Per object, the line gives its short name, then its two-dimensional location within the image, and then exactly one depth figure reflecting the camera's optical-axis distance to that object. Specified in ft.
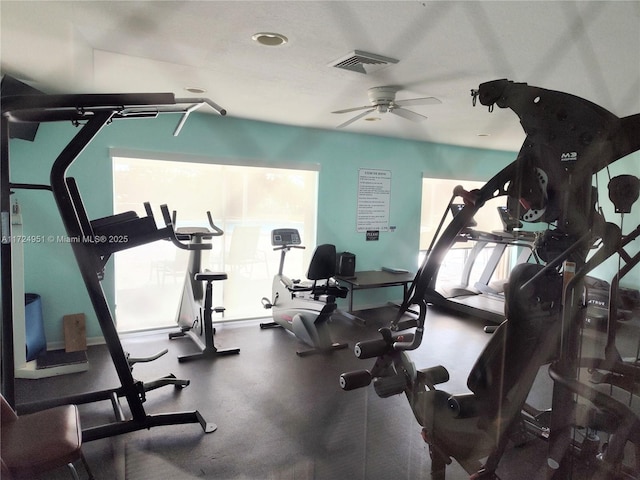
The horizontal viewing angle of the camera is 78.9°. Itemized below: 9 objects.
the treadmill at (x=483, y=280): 15.40
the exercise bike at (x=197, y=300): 11.25
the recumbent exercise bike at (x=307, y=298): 11.95
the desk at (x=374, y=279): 14.69
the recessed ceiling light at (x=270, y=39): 6.52
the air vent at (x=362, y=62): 7.23
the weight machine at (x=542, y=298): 4.34
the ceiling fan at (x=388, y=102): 9.15
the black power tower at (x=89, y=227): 6.29
